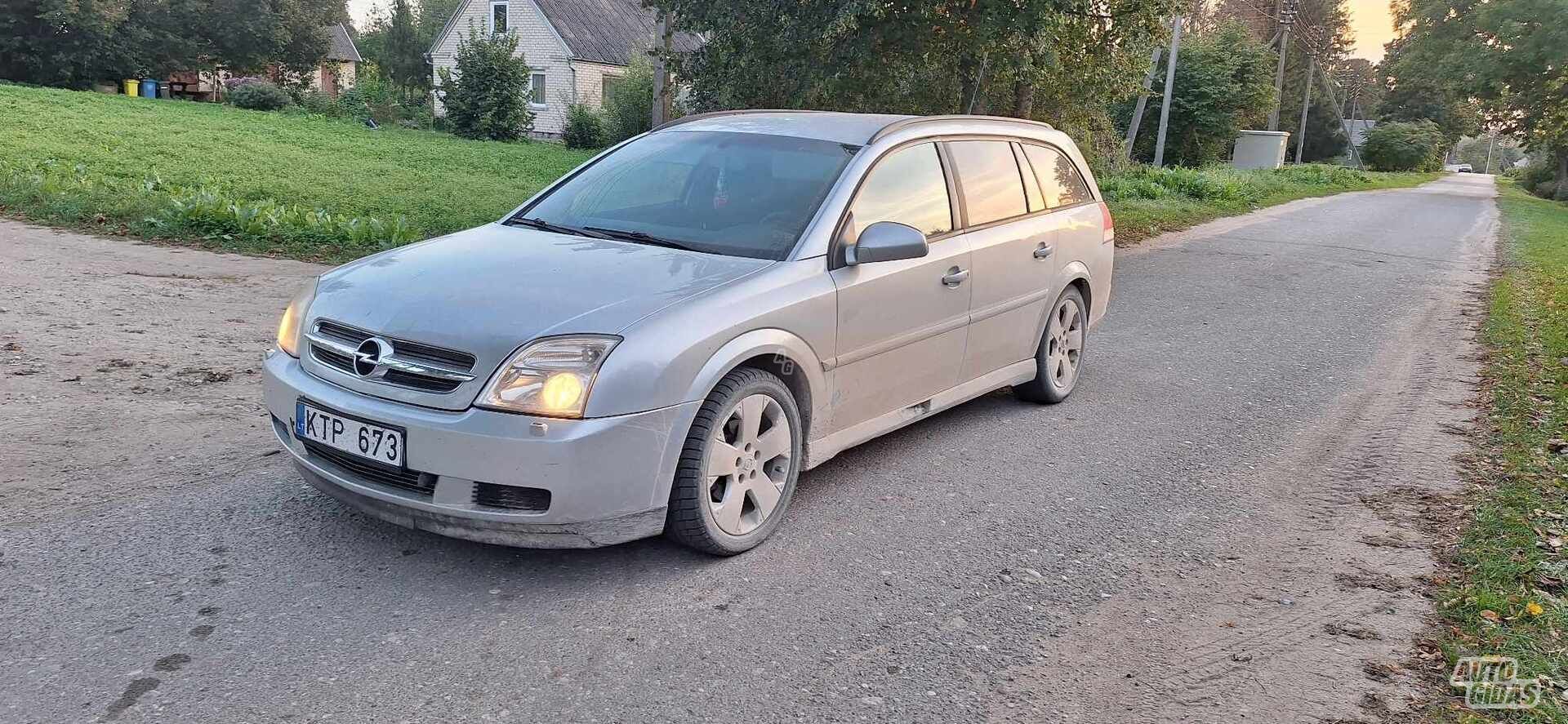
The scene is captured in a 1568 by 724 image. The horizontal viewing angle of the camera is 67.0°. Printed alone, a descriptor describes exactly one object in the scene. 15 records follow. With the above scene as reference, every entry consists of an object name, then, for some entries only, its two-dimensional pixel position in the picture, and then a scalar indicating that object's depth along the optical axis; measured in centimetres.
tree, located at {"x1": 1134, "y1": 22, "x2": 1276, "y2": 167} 3891
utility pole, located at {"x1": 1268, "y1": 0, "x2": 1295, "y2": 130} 4644
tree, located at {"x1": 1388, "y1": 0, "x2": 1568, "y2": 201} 3372
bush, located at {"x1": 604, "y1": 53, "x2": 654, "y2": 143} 3562
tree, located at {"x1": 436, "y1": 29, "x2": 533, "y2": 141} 3666
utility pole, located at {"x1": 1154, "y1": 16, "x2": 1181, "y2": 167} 3283
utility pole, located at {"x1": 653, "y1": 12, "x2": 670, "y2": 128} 2266
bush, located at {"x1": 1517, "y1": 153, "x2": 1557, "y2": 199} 5009
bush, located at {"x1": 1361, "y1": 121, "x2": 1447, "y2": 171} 6600
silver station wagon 370
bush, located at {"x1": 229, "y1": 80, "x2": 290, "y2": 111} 4100
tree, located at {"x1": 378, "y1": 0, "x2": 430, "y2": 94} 5922
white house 4666
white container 4606
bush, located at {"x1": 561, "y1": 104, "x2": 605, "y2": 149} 3766
